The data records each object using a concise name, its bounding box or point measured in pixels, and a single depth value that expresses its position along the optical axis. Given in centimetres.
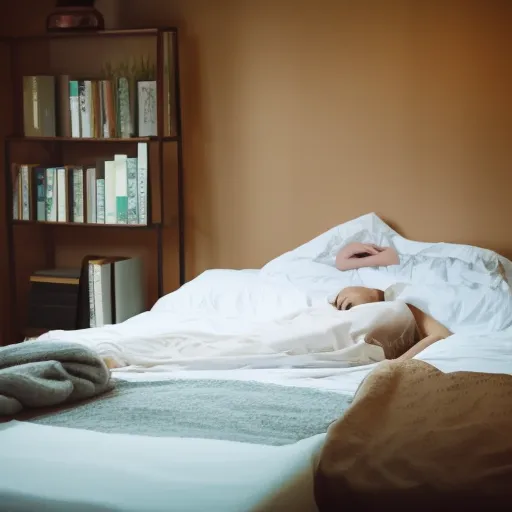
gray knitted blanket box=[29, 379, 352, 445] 193
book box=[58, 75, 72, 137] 421
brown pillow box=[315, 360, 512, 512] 156
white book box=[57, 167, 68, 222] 410
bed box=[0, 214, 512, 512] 160
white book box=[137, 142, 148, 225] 392
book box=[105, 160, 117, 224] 400
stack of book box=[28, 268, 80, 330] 410
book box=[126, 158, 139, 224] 396
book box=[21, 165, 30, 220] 416
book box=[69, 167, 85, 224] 408
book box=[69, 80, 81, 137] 405
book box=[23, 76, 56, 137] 415
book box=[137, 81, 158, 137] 403
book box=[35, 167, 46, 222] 414
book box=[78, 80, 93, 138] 404
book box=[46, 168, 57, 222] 411
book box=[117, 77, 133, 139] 402
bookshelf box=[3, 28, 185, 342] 403
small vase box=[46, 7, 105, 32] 402
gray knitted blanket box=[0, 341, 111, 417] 200
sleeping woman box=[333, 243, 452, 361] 283
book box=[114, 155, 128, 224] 398
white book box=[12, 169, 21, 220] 418
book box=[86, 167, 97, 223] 407
